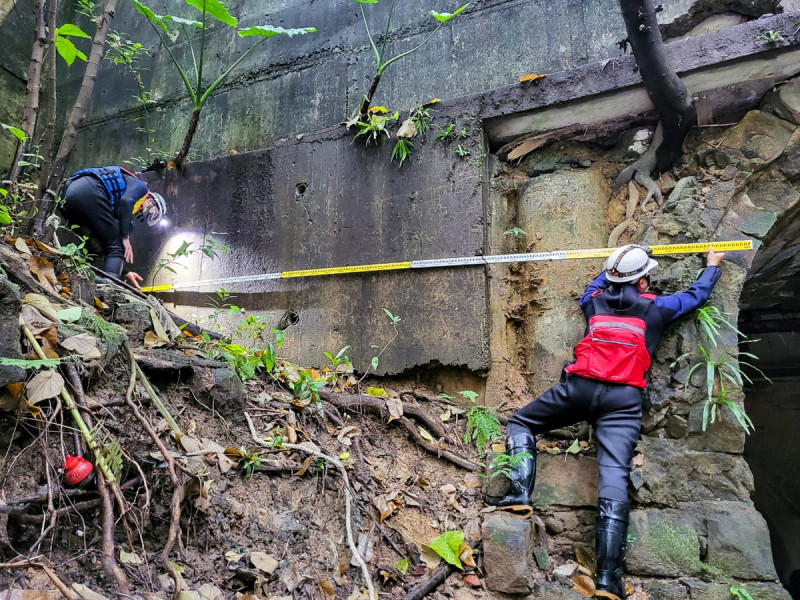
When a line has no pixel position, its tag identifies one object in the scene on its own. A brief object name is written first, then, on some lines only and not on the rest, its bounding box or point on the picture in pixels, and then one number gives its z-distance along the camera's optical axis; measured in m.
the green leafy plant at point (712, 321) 3.20
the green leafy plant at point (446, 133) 4.34
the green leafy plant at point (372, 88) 4.19
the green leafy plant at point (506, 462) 3.06
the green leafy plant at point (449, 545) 2.66
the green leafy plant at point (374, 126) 4.50
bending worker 4.26
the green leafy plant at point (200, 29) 4.24
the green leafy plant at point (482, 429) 3.62
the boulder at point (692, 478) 2.99
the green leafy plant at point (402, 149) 4.45
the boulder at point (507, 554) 2.61
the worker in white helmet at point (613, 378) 2.98
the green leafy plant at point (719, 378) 3.09
